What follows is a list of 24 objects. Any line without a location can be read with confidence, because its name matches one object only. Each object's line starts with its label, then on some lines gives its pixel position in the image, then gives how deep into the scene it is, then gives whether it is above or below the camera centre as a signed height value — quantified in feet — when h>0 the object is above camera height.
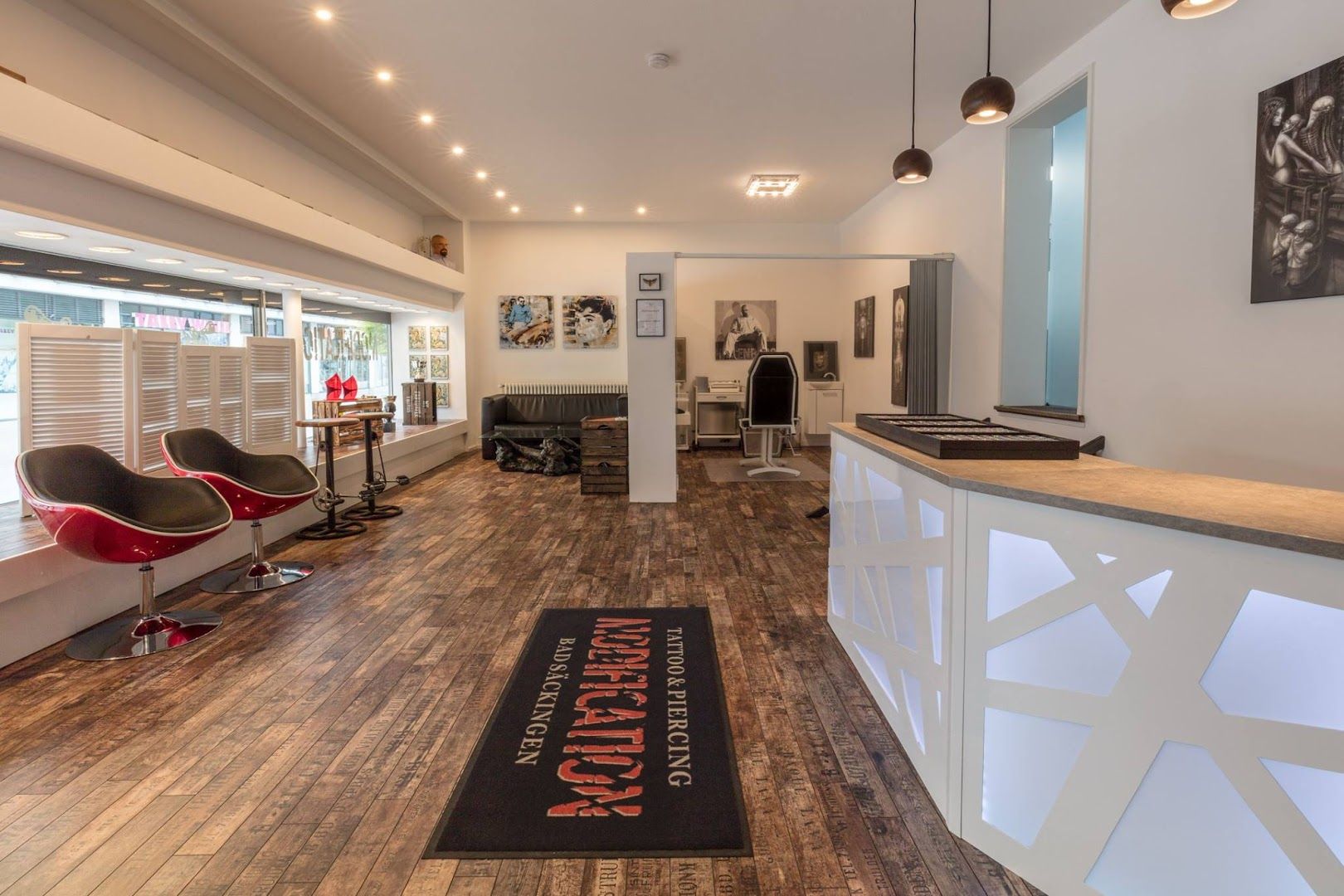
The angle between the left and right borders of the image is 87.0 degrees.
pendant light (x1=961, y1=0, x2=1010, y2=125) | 10.91 +4.62
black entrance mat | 6.32 -3.85
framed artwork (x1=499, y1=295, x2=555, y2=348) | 33.01 +3.50
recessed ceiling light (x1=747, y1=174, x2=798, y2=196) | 25.43 +7.80
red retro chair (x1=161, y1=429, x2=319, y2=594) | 12.89 -1.68
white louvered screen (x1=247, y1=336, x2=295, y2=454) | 16.01 +0.04
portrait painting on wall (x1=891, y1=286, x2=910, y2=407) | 21.80 +1.68
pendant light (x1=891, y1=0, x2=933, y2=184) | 14.42 +4.73
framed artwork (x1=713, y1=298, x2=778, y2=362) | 34.04 +3.34
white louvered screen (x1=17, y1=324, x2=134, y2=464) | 10.91 +0.14
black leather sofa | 27.73 -0.69
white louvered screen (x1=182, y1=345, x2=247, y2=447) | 14.08 +0.15
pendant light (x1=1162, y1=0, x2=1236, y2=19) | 7.22 +4.03
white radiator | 33.19 +0.41
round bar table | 19.06 -2.73
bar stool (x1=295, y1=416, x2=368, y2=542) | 17.06 -3.00
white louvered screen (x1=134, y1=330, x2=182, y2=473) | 12.77 +0.09
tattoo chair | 24.56 +0.14
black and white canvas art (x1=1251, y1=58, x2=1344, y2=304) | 9.02 +2.78
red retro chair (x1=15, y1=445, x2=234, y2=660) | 9.65 -1.84
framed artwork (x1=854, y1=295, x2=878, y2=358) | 28.43 +2.97
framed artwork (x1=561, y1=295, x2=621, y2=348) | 33.19 +3.59
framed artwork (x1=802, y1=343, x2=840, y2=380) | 33.91 +1.71
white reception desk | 4.15 -1.93
